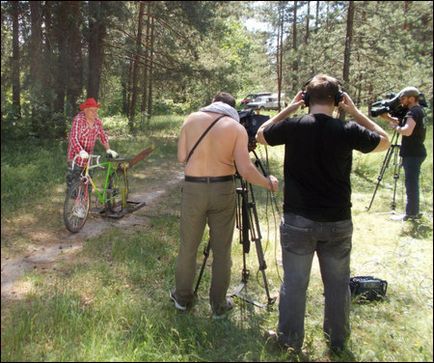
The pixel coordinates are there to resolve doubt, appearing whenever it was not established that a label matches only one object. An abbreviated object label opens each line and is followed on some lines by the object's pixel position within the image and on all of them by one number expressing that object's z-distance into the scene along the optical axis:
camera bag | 4.30
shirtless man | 3.56
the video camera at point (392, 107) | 6.24
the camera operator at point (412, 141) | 6.46
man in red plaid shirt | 4.11
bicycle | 5.78
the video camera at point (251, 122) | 3.84
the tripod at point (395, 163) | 7.53
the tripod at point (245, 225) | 3.99
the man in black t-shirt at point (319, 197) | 3.02
